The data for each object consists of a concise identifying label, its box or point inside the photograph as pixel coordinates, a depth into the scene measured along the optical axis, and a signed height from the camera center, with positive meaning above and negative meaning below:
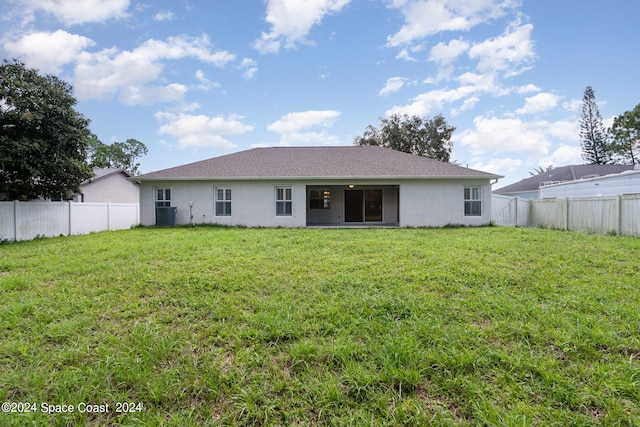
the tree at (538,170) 49.53 +7.07
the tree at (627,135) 28.72 +7.79
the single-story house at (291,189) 12.52 +1.05
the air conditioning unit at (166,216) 12.77 -0.10
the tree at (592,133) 32.47 +8.86
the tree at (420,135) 27.06 +7.27
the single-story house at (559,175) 23.94 +3.10
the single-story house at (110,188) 18.50 +1.82
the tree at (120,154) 40.29 +8.98
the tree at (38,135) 8.63 +2.60
